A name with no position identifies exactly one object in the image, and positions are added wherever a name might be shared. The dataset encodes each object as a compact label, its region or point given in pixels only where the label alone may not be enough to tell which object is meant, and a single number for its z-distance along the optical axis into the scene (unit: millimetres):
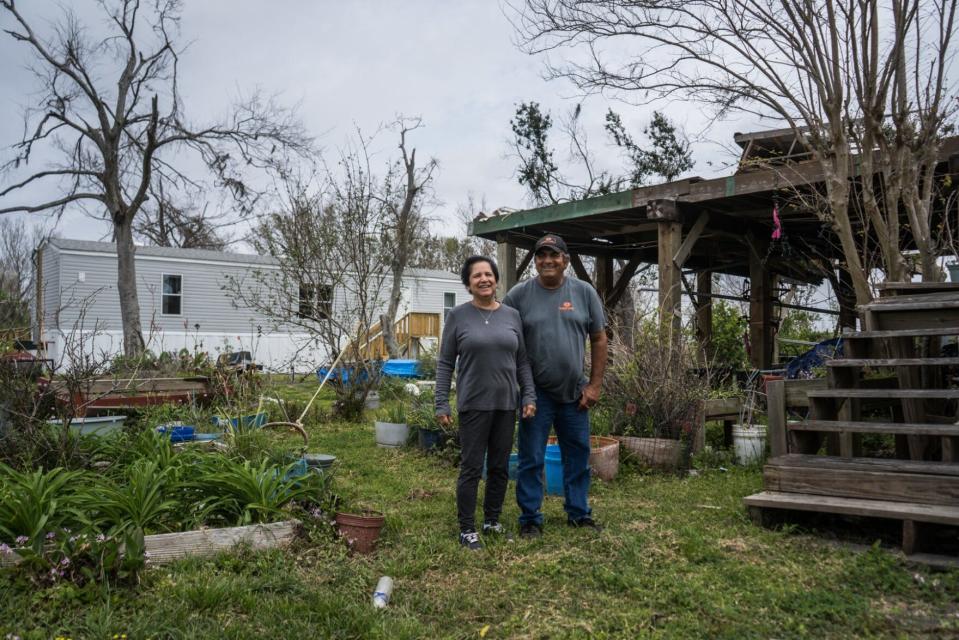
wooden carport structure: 7789
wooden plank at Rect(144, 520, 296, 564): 3445
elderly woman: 3979
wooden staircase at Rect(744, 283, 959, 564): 3740
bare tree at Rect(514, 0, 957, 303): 5328
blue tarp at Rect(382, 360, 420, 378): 15026
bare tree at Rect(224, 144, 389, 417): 10070
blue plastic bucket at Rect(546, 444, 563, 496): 5305
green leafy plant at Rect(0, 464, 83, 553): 3314
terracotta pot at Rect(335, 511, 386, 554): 3799
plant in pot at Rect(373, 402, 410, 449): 7230
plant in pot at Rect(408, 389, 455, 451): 6746
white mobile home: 20734
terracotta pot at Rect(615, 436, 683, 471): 5914
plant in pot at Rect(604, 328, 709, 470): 5977
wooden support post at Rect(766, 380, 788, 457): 4820
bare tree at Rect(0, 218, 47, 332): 37812
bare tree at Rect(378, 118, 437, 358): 11784
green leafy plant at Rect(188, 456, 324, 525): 3834
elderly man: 4203
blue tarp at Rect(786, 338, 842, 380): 7395
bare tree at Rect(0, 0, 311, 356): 19234
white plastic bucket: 6152
